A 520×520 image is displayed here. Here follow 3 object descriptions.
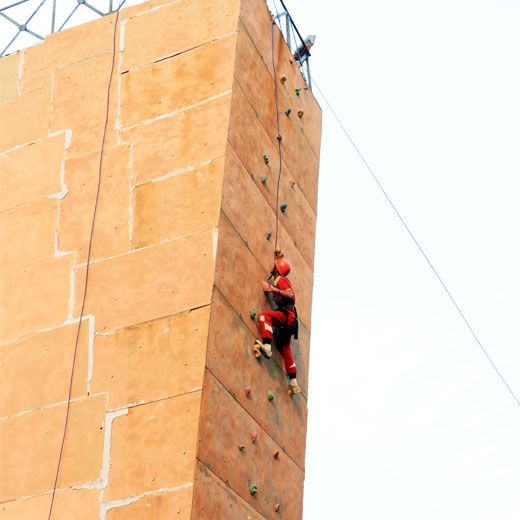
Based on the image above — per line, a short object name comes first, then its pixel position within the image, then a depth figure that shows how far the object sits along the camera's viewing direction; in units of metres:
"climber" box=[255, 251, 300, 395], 14.41
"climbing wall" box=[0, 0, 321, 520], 12.89
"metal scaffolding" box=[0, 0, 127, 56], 16.53
